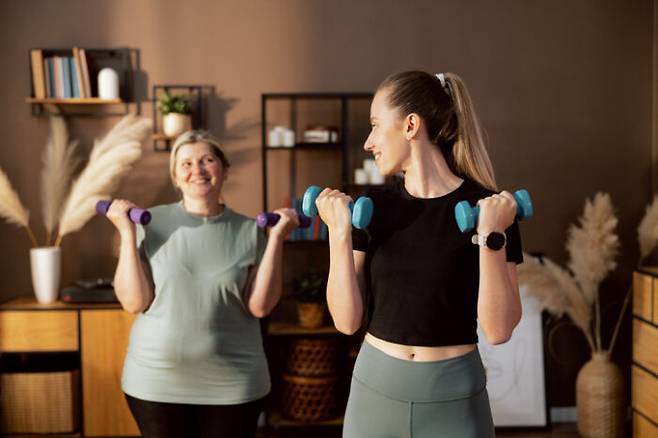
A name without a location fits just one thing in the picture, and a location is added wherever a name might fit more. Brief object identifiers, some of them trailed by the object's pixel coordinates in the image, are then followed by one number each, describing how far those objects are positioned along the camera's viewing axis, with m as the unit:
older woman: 2.20
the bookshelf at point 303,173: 3.85
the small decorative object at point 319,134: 3.81
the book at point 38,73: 3.84
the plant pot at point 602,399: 3.73
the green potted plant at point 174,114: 3.78
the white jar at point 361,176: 3.85
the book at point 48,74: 3.86
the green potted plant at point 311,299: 3.77
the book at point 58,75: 3.86
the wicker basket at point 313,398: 3.74
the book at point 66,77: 3.86
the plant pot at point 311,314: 3.78
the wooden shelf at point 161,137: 3.80
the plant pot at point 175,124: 3.78
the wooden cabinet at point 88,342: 3.59
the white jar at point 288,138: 3.83
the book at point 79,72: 3.83
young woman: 1.44
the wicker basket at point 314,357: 3.74
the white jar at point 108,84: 3.81
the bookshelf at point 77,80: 3.84
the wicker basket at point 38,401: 3.55
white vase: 3.73
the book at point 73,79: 3.87
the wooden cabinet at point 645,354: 3.33
